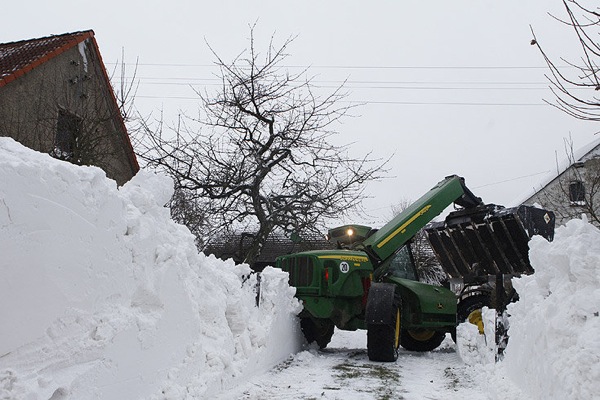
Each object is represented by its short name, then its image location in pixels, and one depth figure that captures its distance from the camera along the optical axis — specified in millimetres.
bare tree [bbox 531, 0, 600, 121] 4395
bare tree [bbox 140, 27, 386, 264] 14109
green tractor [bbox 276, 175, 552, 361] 8953
